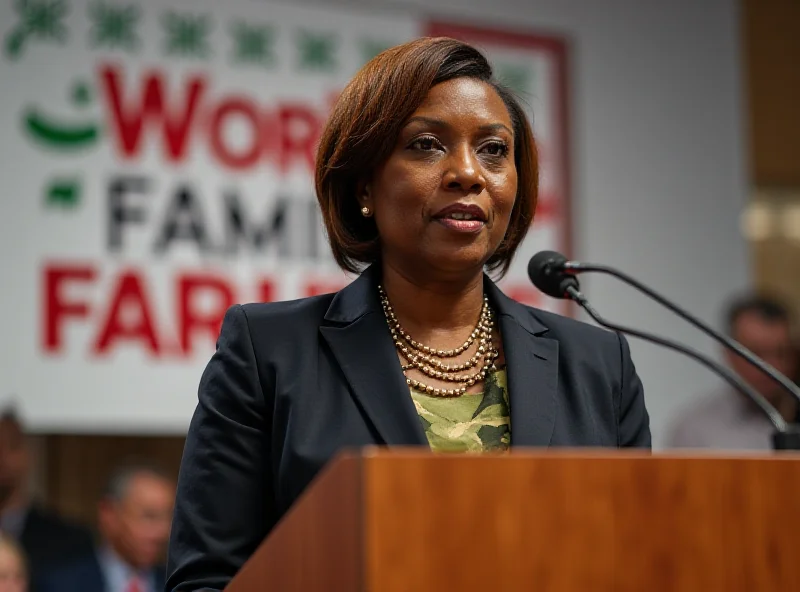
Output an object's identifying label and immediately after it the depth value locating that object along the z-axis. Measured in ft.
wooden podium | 8.36
